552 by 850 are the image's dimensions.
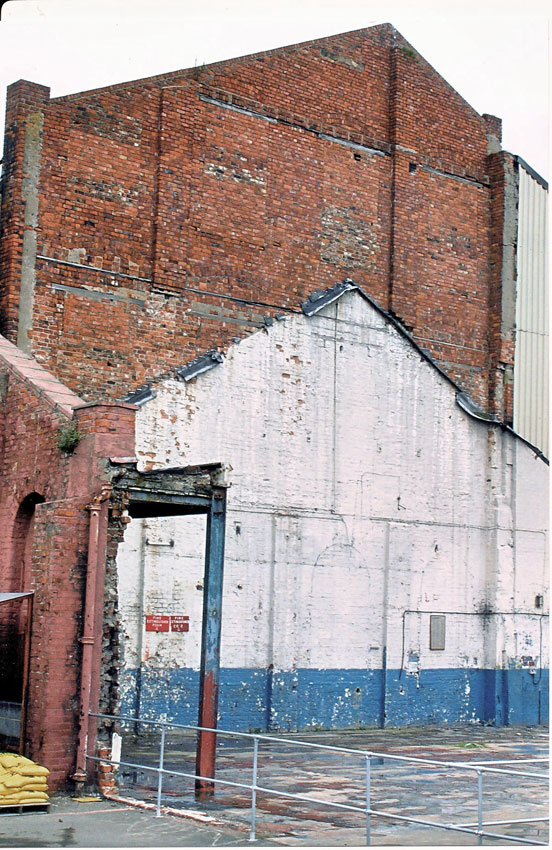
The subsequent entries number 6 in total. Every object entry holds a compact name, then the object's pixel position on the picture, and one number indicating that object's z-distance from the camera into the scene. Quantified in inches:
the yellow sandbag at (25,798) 451.8
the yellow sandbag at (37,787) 460.2
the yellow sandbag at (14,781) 456.4
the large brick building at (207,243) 542.1
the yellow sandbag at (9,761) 464.4
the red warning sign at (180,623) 751.7
